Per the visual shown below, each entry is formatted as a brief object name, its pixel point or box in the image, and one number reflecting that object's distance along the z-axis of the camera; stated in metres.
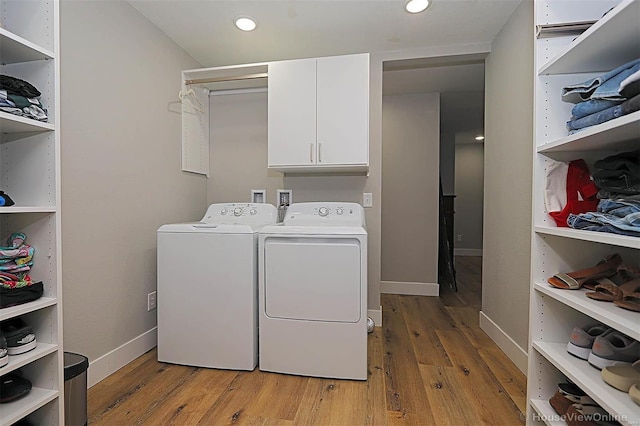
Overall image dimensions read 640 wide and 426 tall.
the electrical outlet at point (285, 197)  2.75
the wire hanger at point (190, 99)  2.48
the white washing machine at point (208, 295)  1.91
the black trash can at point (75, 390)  1.34
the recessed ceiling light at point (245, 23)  2.10
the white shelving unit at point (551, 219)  1.09
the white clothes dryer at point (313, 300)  1.80
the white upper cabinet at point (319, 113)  2.13
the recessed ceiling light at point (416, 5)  1.93
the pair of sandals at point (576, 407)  1.06
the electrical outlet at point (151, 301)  2.21
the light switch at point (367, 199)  2.66
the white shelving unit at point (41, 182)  1.22
